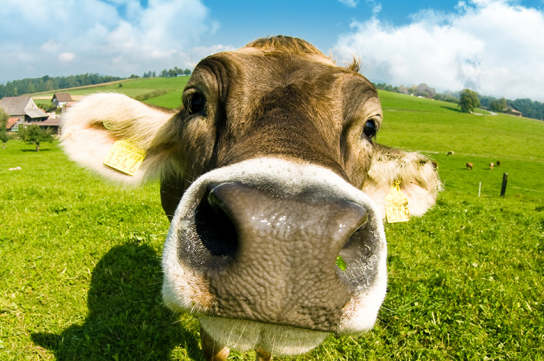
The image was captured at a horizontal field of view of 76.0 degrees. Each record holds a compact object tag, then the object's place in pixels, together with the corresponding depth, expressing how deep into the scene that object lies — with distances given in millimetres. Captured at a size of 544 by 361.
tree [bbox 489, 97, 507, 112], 127438
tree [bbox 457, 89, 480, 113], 95638
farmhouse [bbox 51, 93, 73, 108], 109850
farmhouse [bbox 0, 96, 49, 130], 99812
